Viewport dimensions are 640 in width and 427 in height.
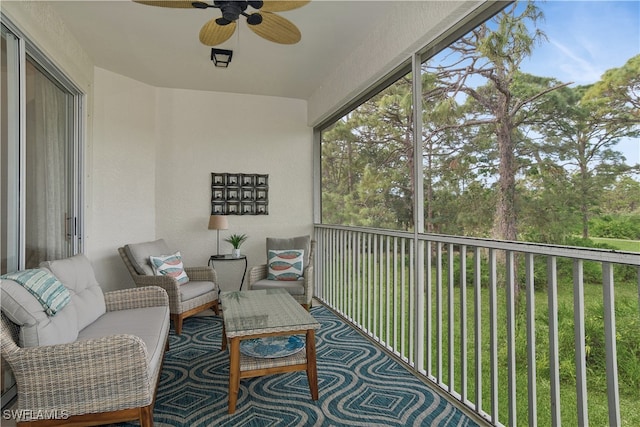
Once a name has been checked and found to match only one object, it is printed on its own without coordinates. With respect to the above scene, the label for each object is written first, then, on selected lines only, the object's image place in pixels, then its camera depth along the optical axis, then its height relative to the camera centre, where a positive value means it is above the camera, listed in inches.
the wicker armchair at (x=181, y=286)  134.5 -27.2
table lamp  174.4 -1.8
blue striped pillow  73.5 -14.3
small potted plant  179.3 -11.3
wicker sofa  65.2 -27.9
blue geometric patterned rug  79.0 -44.0
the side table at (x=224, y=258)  172.6 -19.1
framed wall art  187.0 +12.8
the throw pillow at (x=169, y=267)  146.0 -19.8
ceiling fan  77.0 +46.5
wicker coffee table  81.5 -27.0
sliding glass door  88.1 +17.8
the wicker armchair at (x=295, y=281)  148.2 -25.7
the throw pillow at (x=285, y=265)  157.9 -20.9
